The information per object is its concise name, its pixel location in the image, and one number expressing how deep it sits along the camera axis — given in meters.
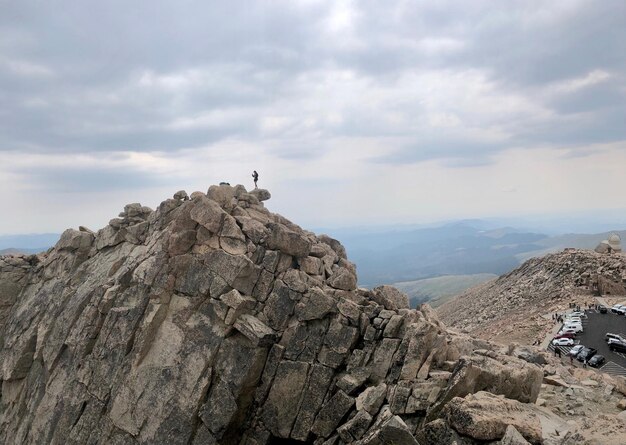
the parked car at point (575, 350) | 51.43
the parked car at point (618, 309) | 66.88
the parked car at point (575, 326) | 60.81
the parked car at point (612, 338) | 55.31
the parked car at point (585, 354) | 50.51
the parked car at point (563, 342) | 57.20
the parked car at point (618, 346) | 53.38
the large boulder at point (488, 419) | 21.75
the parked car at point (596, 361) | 49.16
